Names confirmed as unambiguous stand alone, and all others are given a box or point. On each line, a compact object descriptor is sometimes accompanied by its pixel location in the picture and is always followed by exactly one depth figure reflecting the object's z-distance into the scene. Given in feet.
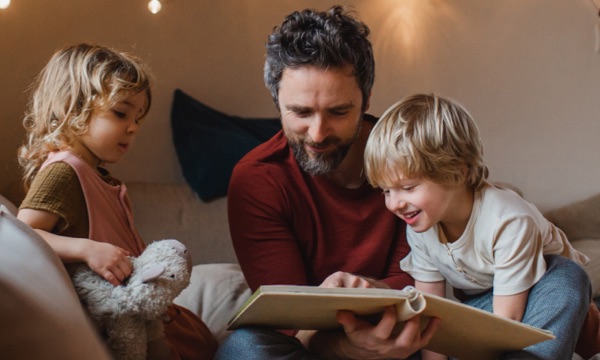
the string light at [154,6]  8.61
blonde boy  5.14
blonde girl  4.90
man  5.75
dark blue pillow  8.79
